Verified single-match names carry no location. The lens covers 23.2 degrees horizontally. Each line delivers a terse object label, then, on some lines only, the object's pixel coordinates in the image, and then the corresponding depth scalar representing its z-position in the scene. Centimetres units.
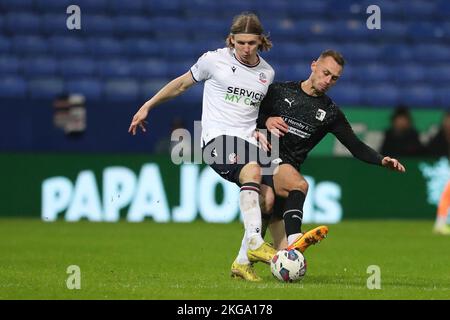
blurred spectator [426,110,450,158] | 1582
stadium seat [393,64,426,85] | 1847
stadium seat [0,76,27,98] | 1677
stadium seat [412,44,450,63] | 1898
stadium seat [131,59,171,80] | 1759
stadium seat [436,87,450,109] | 1789
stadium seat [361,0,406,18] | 1953
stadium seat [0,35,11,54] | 1762
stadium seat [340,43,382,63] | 1870
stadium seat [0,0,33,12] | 1836
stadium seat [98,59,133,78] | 1748
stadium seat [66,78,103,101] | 1691
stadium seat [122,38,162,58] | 1816
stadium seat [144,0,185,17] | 1889
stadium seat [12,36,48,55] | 1772
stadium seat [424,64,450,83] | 1853
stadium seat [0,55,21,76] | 1716
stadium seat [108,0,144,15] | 1888
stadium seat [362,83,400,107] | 1791
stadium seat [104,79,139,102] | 1705
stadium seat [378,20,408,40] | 1922
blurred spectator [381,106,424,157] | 1577
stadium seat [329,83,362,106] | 1745
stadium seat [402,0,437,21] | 1967
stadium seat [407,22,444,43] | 1933
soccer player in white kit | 805
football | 768
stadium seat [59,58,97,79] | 1736
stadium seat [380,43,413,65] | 1884
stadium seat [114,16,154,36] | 1861
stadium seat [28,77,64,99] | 1666
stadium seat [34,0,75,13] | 1850
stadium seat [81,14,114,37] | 1837
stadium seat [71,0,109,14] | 1852
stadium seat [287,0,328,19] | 1934
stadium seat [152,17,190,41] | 1856
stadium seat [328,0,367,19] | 1933
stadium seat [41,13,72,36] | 1816
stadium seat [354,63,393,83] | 1831
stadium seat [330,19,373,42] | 1903
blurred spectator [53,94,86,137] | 1530
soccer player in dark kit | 814
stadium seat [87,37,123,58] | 1798
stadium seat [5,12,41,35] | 1814
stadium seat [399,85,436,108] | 1800
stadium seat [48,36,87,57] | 1780
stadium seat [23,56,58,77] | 1722
